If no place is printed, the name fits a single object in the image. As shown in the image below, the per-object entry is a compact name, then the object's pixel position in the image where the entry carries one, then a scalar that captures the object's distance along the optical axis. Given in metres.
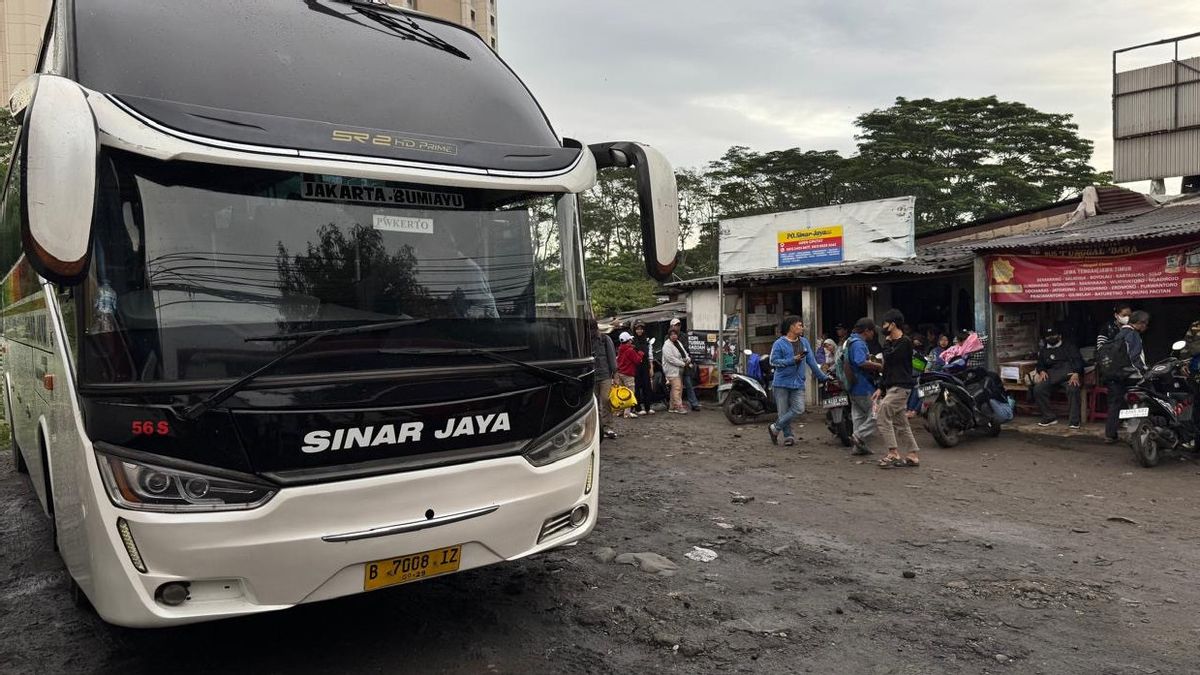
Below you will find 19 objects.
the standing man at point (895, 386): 8.82
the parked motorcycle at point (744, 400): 13.10
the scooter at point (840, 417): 10.51
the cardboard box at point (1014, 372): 11.97
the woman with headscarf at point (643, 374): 14.82
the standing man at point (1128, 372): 9.50
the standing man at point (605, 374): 12.15
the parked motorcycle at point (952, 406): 10.19
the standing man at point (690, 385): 14.98
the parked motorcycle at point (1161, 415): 8.69
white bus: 3.15
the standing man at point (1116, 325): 9.95
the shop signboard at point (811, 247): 13.45
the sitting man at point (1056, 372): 11.10
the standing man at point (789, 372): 10.36
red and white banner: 9.91
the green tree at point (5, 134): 24.70
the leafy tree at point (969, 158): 30.67
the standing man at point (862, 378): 9.21
